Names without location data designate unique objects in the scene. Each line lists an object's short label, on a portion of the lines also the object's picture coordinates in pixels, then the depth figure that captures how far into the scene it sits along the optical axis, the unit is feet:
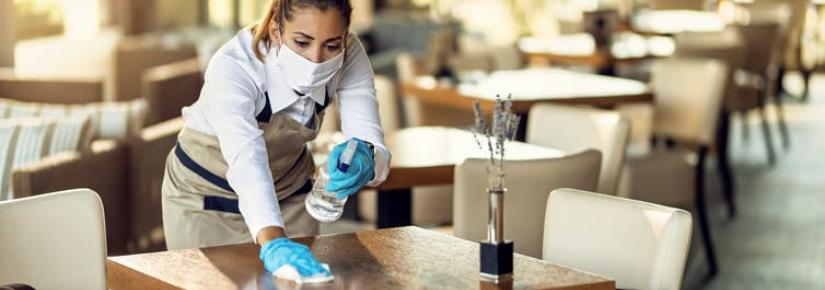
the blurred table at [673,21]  39.88
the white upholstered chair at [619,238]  10.61
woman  10.43
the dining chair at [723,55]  26.61
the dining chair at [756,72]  31.14
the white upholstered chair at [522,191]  13.78
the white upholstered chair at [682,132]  21.71
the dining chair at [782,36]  36.58
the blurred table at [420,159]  15.65
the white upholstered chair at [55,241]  10.68
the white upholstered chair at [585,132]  17.03
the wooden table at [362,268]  9.37
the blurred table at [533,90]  22.30
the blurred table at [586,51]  31.14
